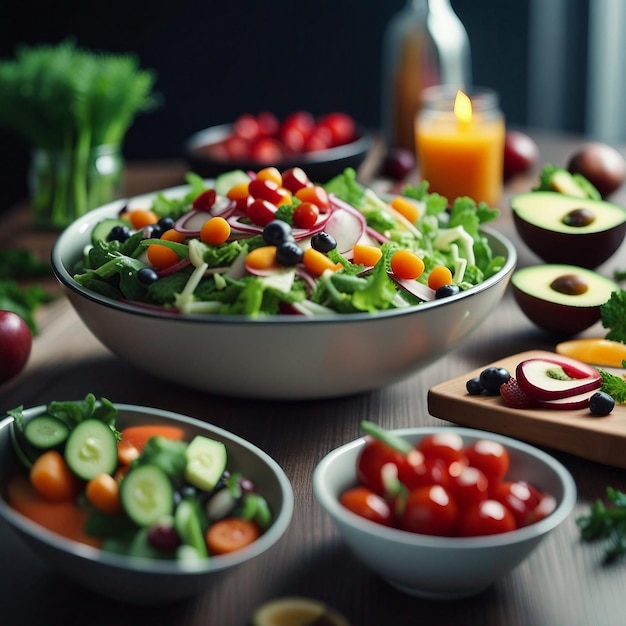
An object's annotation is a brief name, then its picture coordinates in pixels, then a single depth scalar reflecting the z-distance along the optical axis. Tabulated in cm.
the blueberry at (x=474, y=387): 81
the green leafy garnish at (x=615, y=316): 87
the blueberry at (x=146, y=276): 80
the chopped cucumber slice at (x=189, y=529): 63
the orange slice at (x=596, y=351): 86
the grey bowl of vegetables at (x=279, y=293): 77
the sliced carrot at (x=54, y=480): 67
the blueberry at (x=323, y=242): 81
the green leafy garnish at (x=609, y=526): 68
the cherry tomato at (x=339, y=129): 139
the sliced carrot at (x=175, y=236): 83
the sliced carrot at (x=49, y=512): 66
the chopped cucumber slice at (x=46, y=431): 69
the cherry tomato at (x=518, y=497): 65
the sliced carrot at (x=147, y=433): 71
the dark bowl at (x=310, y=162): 125
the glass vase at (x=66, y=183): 125
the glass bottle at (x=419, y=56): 142
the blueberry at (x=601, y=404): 77
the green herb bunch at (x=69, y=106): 121
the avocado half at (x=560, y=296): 91
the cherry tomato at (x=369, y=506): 64
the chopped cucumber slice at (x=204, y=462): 67
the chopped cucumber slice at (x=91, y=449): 68
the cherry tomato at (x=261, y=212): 82
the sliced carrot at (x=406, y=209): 91
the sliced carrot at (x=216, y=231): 81
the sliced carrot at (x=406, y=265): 80
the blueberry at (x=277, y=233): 79
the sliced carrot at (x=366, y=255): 81
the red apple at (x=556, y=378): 79
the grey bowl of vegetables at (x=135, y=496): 63
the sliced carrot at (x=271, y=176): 86
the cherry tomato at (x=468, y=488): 65
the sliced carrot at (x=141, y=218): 91
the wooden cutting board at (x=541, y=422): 75
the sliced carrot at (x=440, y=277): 82
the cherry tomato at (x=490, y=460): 66
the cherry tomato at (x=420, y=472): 65
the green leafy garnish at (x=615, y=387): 79
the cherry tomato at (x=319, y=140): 135
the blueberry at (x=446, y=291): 81
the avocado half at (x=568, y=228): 98
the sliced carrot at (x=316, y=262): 79
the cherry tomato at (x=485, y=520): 63
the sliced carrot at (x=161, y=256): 81
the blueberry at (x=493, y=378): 80
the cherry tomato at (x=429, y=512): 63
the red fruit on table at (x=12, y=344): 87
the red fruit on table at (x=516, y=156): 135
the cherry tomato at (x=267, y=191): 84
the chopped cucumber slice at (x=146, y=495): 64
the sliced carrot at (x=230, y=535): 64
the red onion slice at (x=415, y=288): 81
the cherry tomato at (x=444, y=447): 66
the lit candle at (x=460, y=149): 124
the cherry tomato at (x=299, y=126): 138
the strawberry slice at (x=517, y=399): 79
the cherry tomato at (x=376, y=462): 65
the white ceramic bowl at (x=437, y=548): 62
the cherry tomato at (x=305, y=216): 82
